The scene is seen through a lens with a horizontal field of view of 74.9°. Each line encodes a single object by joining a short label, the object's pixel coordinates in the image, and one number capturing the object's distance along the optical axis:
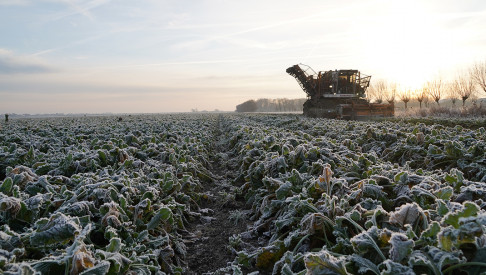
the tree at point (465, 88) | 51.36
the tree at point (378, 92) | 75.92
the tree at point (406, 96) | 65.84
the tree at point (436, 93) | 60.62
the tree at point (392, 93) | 72.98
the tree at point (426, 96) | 64.12
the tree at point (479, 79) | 44.28
